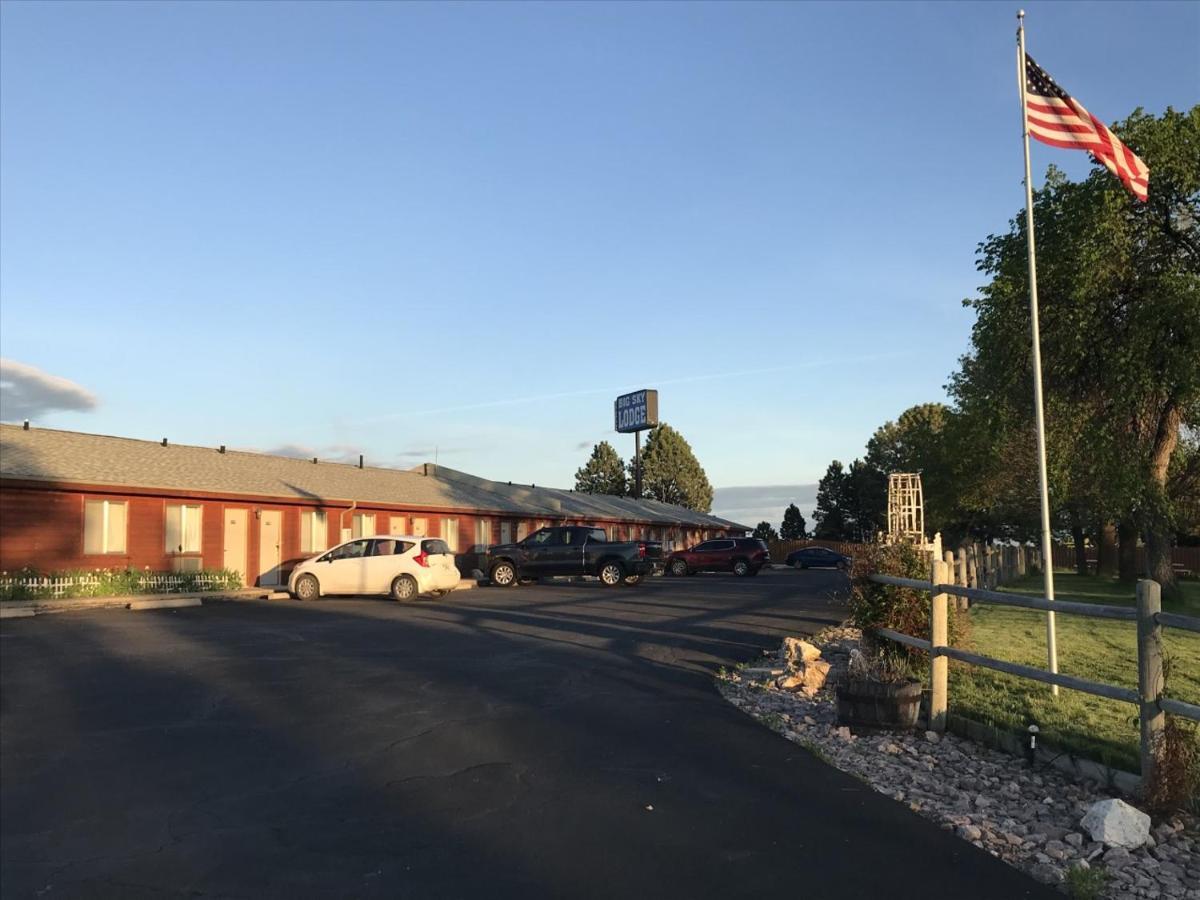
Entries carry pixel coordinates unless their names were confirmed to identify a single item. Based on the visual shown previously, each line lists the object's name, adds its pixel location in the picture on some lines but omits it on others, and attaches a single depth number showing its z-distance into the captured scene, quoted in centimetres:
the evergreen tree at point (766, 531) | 8162
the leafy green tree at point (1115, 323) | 1978
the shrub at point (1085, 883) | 465
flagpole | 1027
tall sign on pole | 5947
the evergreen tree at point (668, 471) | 8244
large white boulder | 525
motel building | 2238
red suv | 4200
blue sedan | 5691
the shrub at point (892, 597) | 958
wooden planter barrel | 800
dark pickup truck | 2936
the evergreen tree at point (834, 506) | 7850
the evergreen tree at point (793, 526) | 8356
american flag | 1120
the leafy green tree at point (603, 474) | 8656
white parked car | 2316
